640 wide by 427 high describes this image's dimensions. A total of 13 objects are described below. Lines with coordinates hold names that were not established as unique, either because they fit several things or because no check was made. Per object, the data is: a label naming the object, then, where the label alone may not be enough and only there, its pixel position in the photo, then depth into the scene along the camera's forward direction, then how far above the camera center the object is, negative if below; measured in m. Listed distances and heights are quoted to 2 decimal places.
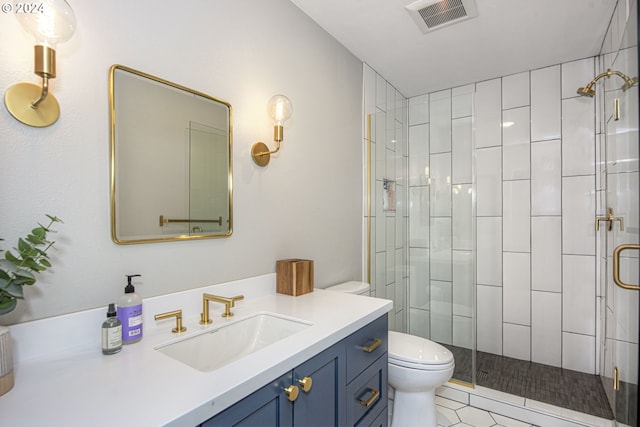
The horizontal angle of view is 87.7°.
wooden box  1.61 -0.31
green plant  0.72 -0.12
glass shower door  1.20 -0.20
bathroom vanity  0.68 -0.40
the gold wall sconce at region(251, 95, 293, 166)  1.58 +0.46
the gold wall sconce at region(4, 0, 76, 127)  0.83 +0.40
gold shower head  1.21 +0.72
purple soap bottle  1.00 -0.30
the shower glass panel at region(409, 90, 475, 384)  2.30 -0.10
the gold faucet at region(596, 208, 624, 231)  1.78 -0.04
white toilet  1.73 -0.86
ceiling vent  1.82 +1.14
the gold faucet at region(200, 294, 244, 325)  1.20 -0.33
